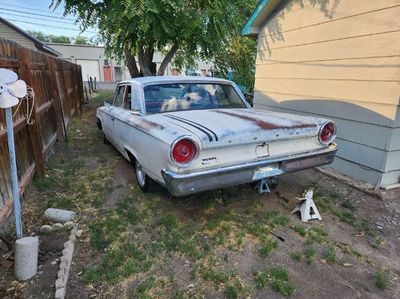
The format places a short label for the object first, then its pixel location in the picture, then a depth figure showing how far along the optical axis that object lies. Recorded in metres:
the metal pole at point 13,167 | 2.40
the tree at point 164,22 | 7.50
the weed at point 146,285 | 2.24
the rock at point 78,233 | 2.95
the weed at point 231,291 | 2.19
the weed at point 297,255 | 2.62
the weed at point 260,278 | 2.31
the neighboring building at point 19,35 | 18.78
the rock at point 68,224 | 3.10
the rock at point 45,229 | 2.99
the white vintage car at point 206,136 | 2.70
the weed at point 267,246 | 2.70
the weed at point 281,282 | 2.23
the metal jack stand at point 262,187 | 3.76
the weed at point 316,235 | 2.90
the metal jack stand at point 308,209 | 3.25
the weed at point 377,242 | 2.85
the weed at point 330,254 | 2.62
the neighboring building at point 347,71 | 3.88
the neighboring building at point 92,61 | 36.91
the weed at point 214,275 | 2.35
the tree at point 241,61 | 11.51
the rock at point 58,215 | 3.18
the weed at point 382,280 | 2.31
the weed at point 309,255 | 2.60
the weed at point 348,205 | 3.60
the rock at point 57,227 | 3.04
